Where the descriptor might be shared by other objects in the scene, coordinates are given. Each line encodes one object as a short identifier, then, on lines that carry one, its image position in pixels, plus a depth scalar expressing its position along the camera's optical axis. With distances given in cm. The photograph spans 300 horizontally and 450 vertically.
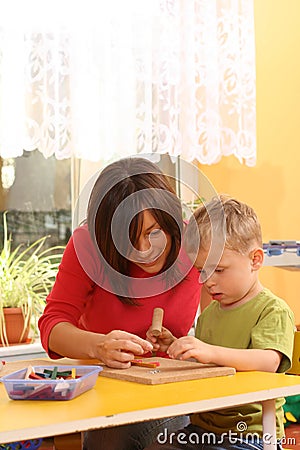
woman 208
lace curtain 299
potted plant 308
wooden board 184
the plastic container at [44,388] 171
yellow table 159
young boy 196
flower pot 307
